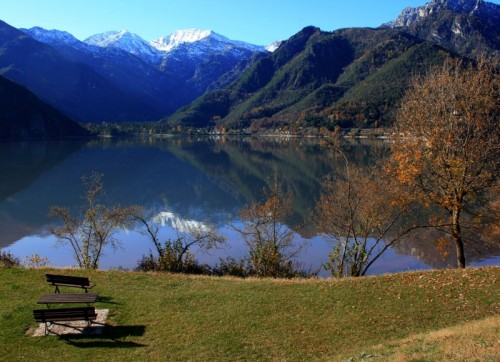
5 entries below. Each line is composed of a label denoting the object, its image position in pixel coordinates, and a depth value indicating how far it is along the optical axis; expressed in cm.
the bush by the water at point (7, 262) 2259
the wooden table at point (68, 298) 1470
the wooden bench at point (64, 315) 1372
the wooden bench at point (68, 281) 1708
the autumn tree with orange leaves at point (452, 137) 2266
